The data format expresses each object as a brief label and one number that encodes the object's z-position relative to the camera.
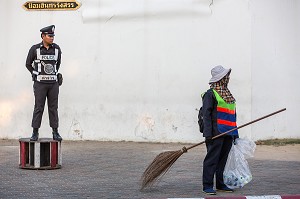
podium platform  11.02
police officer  11.44
